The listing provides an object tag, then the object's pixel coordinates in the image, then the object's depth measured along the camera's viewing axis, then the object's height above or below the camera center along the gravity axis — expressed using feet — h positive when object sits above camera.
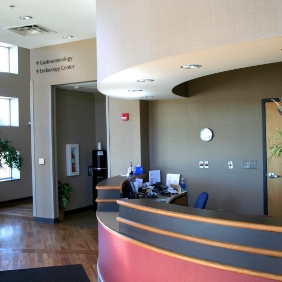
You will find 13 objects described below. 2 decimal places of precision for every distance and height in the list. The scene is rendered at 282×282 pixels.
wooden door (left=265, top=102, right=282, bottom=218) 18.47 -1.14
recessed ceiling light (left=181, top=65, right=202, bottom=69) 11.74 +2.72
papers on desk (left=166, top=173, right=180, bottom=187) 20.92 -1.72
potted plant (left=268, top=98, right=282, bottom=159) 10.16 -0.09
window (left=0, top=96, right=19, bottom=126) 34.58 +4.04
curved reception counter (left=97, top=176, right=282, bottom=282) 7.66 -2.40
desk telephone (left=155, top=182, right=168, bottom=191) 19.60 -2.04
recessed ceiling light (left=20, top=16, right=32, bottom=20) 18.78 +7.10
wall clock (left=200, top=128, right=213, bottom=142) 20.18 +0.81
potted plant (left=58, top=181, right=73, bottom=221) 25.46 -3.19
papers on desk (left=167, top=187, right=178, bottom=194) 18.98 -2.21
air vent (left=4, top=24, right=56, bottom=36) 20.39 +7.20
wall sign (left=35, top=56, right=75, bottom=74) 23.98 +5.87
